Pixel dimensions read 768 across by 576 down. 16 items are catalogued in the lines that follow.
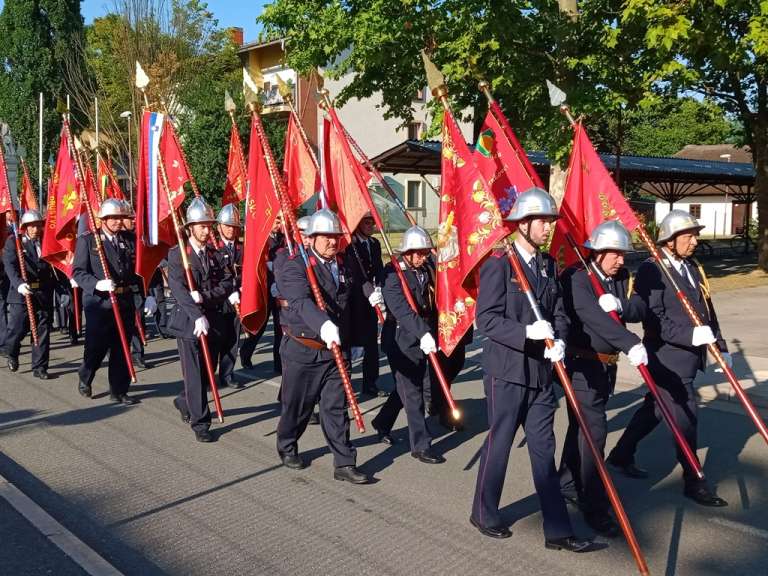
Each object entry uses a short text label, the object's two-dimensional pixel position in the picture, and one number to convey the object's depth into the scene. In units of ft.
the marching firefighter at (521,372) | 14.69
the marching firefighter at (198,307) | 22.39
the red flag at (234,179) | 33.30
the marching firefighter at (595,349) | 15.93
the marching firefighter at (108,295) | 26.91
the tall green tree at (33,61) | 109.29
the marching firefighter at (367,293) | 23.66
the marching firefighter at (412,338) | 20.47
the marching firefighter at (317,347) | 18.75
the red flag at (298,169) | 27.89
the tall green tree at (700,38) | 42.32
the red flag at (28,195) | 40.47
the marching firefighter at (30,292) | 31.19
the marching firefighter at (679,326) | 17.57
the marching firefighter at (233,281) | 24.70
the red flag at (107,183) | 43.60
